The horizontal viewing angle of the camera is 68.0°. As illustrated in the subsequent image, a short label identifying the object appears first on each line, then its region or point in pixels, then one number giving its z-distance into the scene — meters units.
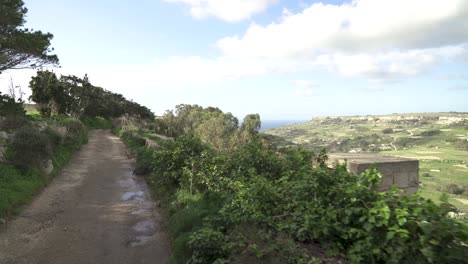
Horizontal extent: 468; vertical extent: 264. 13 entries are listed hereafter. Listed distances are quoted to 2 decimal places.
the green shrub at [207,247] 4.70
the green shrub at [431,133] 64.29
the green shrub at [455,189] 22.61
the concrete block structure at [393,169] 5.91
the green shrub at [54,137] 15.63
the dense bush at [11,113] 14.57
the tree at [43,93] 28.17
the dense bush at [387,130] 80.94
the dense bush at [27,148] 11.15
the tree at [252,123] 48.19
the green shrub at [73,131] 20.08
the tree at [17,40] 14.33
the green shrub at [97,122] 41.09
